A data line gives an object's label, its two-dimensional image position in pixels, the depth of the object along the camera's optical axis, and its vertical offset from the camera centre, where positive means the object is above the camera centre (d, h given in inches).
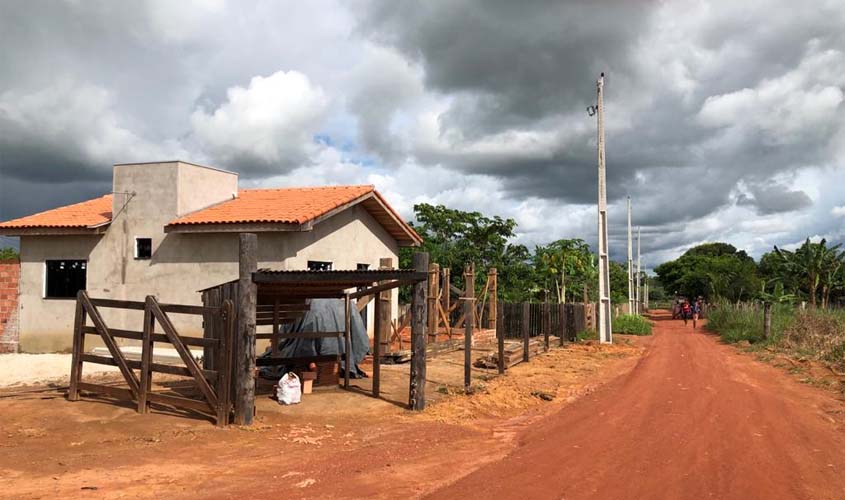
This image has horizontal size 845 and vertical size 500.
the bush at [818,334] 684.7 -53.5
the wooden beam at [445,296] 795.1 -6.9
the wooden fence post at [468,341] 467.5 -38.0
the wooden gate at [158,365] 349.1 -40.8
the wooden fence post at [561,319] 861.1 -39.8
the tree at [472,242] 1353.3 +109.0
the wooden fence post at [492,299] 922.7 -11.9
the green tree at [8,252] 1884.8 +120.0
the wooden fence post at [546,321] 773.4 -38.0
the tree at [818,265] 1301.7 +56.7
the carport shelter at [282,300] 353.4 -6.6
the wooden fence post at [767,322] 850.8 -41.9
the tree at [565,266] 1282.0 +54.1
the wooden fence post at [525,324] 625.0 -33.6
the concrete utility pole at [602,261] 899.4 +45.1
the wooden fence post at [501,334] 535.8 -37.6
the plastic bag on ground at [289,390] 408.8 -65.8
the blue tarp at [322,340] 494.9 -38.9
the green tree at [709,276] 1963.3 +54.6
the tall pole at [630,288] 1640.3 +9.3
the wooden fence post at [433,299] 743.1 -9.6
